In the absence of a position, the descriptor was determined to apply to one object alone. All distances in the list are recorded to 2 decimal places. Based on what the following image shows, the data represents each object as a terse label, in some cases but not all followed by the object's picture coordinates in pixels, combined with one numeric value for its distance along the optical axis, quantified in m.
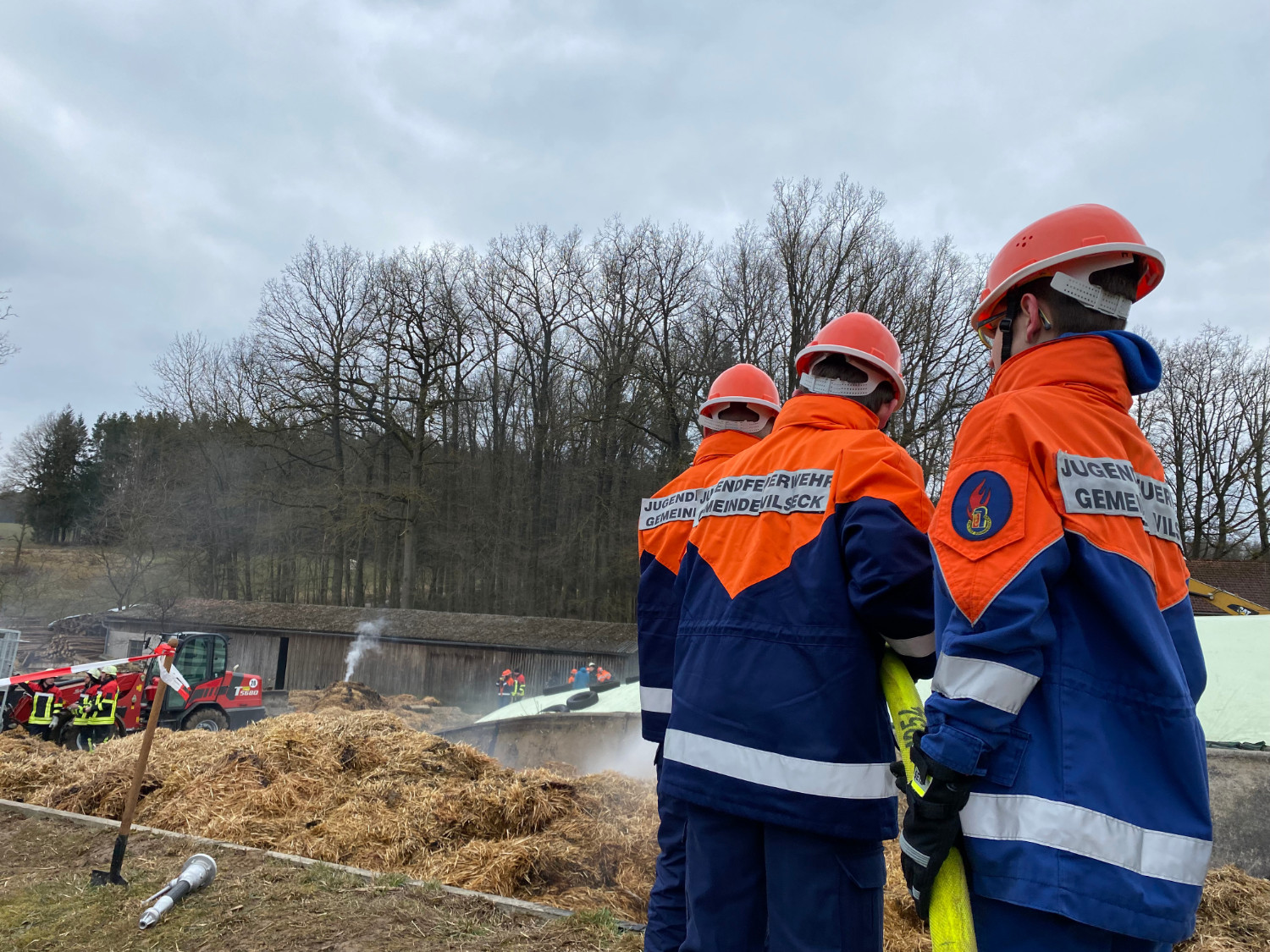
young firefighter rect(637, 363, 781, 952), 2.79
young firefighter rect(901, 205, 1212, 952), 1.47
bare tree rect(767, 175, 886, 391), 28.89
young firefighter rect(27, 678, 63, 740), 12.41
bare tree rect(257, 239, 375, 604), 35.25
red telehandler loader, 12.95
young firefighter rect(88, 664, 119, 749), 12.49
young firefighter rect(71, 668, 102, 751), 12.40
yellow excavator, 12.98
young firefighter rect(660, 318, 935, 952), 1.97
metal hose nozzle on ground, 4.23
